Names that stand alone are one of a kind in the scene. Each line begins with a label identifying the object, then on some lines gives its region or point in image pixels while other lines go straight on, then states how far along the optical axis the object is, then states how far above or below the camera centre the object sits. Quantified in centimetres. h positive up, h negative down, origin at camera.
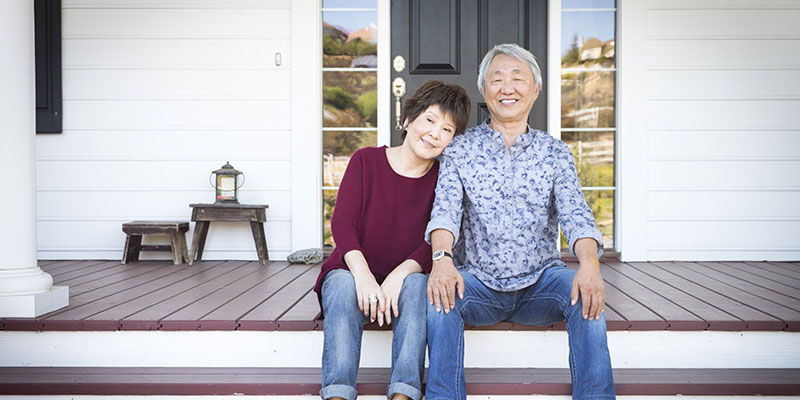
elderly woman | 163 -19
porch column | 210 +3
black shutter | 341 +71
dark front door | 340 +85
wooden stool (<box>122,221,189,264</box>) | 327 -33
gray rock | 333 -44
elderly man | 176 -10
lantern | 332 -2
